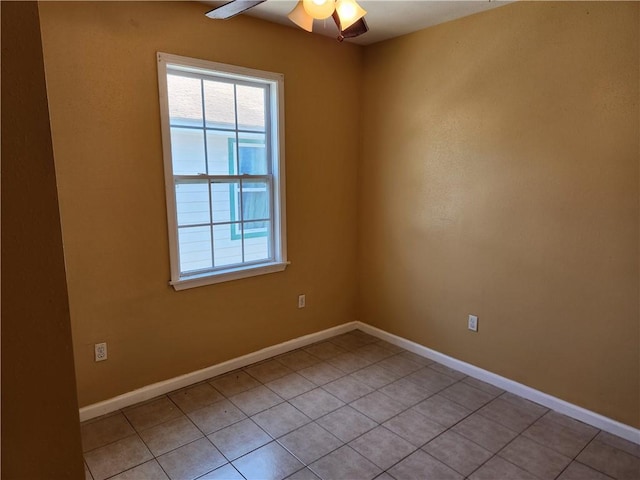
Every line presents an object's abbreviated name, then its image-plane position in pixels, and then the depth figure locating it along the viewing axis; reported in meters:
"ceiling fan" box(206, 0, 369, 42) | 1.76
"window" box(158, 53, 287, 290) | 2.60
